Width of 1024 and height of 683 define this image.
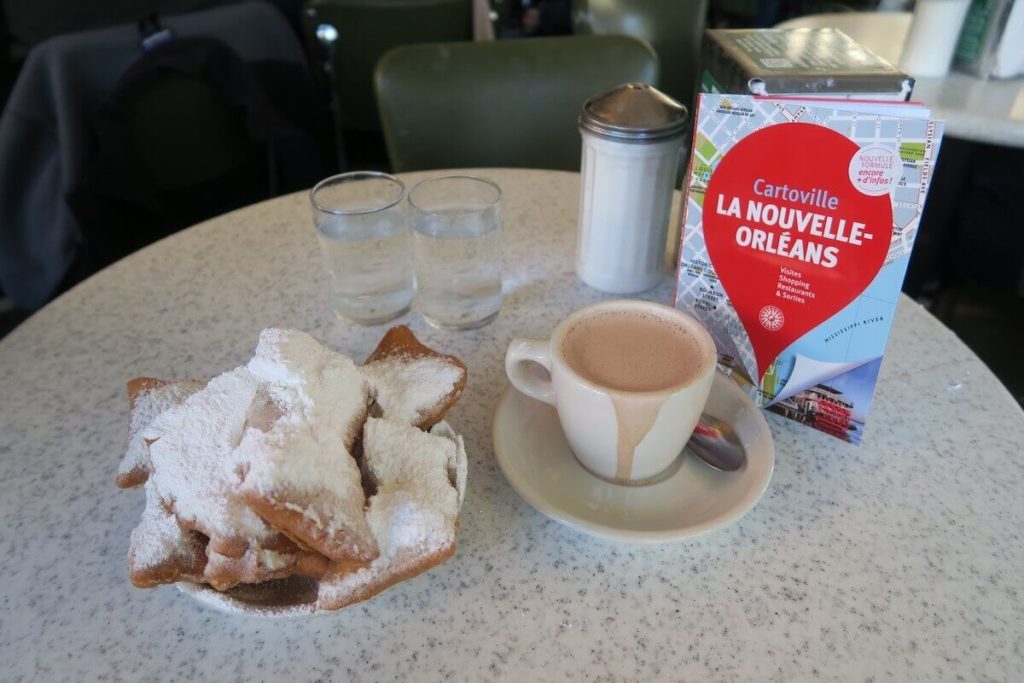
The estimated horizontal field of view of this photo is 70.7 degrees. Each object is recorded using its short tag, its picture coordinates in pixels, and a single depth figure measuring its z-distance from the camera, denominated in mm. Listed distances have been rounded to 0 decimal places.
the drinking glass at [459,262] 731
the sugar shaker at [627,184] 686
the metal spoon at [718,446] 554
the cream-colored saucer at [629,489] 494
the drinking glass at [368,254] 741
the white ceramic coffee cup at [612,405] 496
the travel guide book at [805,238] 505
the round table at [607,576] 445
